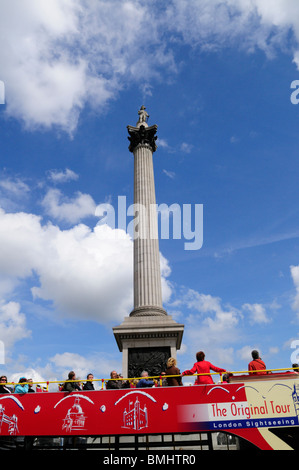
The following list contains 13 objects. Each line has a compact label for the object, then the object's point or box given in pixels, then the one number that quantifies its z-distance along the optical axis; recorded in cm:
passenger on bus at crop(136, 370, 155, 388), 877
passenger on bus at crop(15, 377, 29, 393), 910
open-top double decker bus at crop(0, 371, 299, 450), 737
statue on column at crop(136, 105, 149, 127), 2917
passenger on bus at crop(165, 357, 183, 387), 854
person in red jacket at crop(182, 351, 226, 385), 840
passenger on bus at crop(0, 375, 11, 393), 930
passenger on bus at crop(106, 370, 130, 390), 907
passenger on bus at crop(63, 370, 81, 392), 856
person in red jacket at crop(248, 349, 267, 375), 869
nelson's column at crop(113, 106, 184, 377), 1869
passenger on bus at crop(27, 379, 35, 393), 944
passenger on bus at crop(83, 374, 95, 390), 945
